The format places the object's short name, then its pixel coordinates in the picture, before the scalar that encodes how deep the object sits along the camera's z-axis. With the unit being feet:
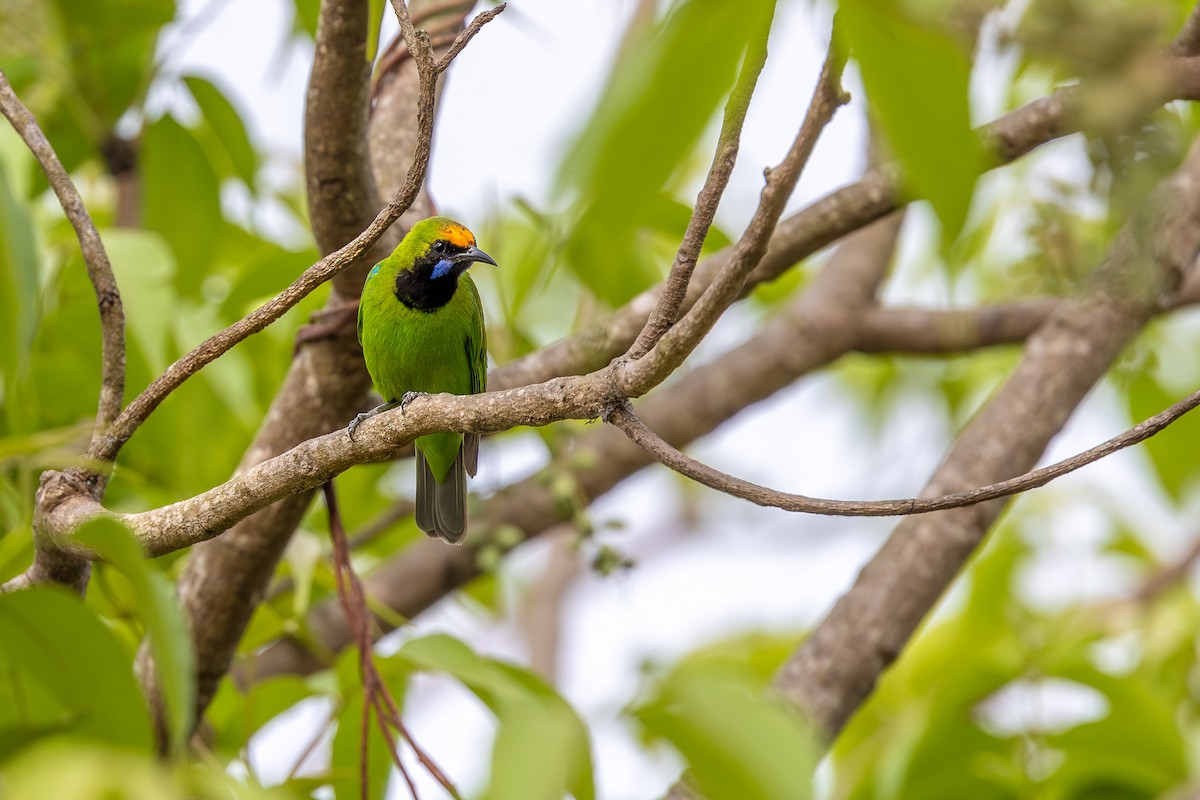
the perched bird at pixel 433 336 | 24.52
